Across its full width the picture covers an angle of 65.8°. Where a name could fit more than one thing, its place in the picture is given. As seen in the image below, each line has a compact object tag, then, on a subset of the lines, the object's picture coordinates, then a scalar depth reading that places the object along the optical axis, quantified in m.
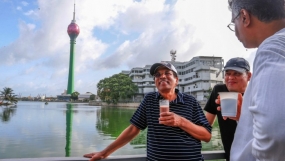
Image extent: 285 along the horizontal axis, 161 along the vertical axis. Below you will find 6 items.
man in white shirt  0.52
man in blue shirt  1.52
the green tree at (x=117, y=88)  45.06
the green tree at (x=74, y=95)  83.12
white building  41.50
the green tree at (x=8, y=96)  49.69
